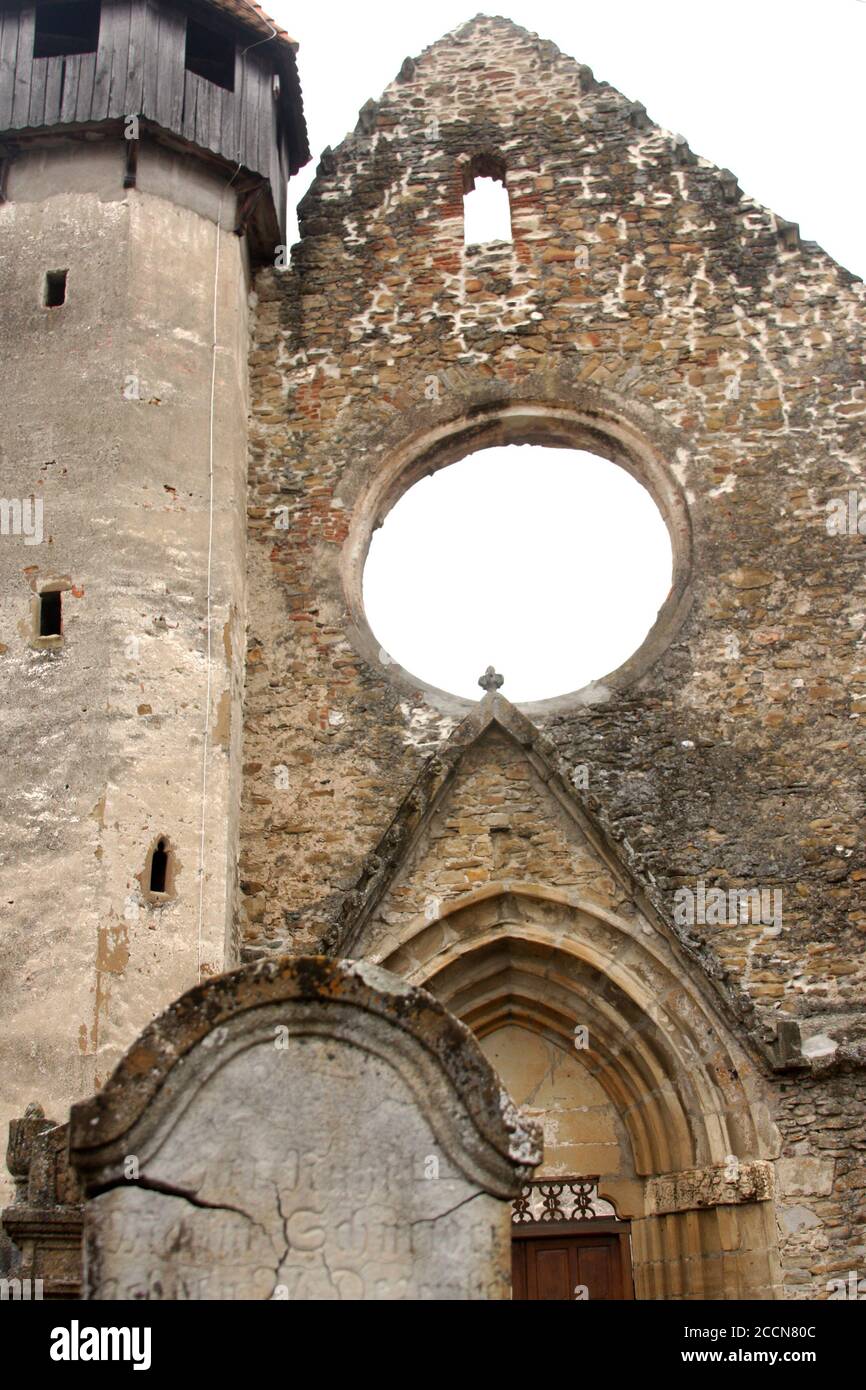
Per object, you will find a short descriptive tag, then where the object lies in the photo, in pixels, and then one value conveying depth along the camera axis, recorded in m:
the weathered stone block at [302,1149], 4.63
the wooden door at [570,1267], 8.83
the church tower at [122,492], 8.62
